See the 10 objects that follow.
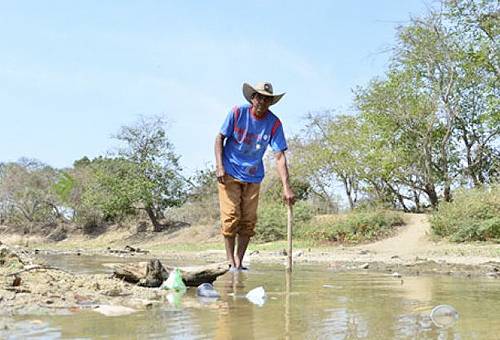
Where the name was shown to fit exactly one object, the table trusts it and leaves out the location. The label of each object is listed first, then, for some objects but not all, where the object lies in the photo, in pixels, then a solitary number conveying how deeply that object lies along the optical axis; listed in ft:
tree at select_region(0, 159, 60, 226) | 144.66
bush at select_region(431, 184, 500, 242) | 55.62
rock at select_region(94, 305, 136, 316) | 9.87
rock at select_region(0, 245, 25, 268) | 15.34
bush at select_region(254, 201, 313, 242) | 81.66
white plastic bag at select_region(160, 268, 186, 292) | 14.21
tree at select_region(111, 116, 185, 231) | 120.47
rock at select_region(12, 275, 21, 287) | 12.01
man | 19.07
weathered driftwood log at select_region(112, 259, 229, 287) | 14.79
